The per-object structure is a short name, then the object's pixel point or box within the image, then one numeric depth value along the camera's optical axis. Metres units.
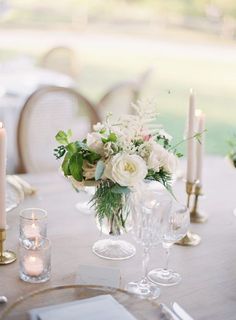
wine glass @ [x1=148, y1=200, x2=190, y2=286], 1.52
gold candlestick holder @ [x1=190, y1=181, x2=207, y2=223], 1.90
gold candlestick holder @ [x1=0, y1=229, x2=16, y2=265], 1.61
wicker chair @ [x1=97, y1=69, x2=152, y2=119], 3.32
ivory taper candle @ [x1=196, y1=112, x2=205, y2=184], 1.88
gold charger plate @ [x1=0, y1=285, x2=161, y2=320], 1.39
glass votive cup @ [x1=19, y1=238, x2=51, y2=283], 1.54
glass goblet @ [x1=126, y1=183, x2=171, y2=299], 1.49
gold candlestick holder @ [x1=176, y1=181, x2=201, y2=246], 1.76
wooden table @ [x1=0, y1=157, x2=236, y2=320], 1.50
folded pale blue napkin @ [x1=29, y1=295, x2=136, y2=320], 1.35
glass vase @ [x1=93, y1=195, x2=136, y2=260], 1.65
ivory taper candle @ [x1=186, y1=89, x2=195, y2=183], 1.83
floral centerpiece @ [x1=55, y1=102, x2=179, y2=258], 1.59
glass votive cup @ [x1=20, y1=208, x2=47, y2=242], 1.58
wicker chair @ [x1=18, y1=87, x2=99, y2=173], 2.54
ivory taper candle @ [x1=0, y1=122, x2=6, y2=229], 1.60
